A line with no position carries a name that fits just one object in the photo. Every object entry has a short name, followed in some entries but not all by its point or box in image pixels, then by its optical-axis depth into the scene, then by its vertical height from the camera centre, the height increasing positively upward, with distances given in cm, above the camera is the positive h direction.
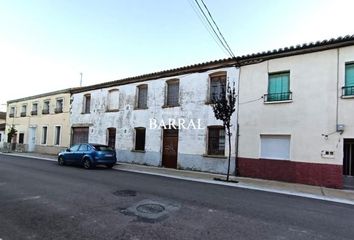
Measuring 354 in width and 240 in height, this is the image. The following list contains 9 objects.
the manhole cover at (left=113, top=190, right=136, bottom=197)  827 -174
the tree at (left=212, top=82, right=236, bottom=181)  1301 +146
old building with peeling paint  1569 +117
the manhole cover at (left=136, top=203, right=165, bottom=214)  656 -172
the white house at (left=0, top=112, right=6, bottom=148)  3544 -63
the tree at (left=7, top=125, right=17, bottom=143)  3001 -37
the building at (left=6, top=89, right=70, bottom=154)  2520 +87
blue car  1575 -129
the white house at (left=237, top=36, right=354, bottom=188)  1180 +132
